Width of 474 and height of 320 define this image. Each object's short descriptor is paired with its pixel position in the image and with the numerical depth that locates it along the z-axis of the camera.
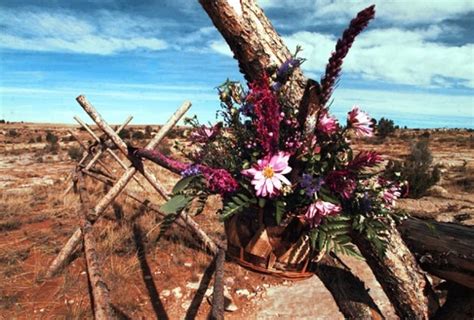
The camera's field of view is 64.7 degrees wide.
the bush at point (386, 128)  37.41
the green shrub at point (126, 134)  31.91
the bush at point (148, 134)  34.27
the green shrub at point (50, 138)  29.96
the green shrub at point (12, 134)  38.72
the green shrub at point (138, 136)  33.19
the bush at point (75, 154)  21.14
